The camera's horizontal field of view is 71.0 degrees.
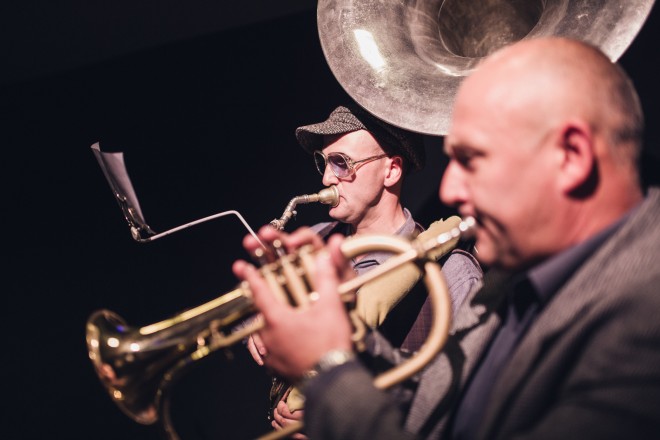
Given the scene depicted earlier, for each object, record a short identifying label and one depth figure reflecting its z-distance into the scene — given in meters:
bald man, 0.72
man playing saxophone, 1.86
